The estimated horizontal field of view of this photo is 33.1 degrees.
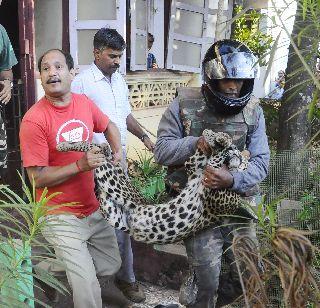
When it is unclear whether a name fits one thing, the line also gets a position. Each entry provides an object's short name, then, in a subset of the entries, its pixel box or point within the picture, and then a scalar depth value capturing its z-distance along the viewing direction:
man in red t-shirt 3.15
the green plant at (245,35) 9.66
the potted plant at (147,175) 5.40
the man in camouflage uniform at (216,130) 3.00
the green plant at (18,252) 1.48
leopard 2.90
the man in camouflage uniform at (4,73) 4.48
